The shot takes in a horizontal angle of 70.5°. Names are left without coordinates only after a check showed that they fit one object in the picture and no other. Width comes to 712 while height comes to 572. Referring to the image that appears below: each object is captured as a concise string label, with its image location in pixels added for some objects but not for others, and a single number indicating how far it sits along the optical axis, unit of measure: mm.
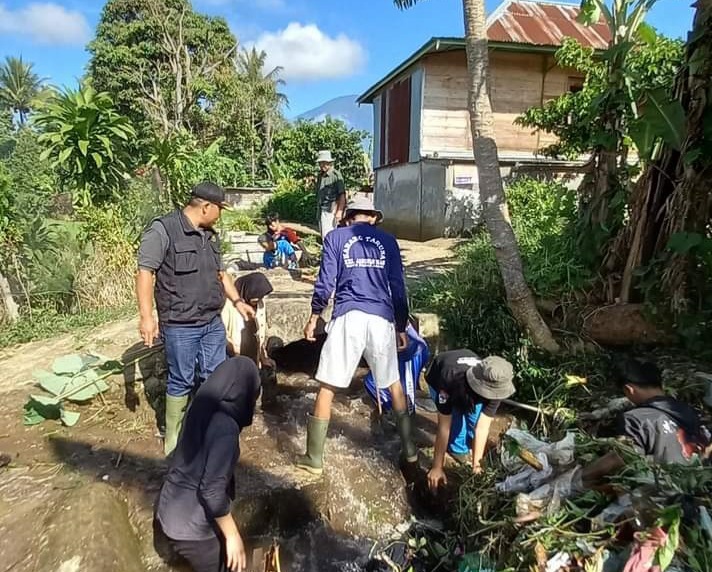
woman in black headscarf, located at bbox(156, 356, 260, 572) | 2471
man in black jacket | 3553
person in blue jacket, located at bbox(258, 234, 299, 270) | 9055
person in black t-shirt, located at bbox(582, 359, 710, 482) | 2758
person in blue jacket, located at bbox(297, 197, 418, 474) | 3715
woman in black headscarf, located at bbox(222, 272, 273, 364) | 4695
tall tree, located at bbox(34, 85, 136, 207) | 6148
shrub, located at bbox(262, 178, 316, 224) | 18938
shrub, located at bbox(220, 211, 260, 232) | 15499
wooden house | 12234
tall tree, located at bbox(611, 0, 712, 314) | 3926
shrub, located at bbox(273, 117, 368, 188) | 21141
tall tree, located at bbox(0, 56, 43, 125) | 34531
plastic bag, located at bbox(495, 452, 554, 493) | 3037
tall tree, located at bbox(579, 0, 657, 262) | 4371
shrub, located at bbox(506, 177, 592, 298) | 4996
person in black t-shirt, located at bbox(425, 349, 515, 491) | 3266
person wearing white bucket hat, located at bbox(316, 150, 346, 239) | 7922
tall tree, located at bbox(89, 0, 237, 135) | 21641
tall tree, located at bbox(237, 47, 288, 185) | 24516
